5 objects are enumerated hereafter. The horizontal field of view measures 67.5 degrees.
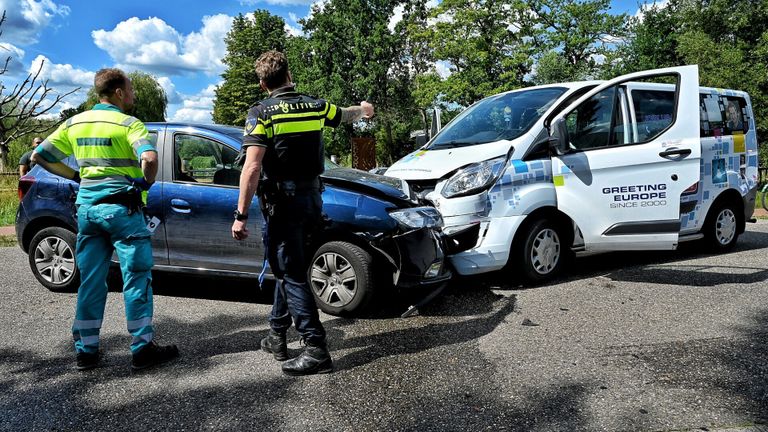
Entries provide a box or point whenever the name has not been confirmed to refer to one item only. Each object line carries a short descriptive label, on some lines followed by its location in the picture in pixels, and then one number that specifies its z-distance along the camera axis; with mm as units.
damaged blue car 4516
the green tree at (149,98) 51969
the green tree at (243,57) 55406
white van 5246
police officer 3377
